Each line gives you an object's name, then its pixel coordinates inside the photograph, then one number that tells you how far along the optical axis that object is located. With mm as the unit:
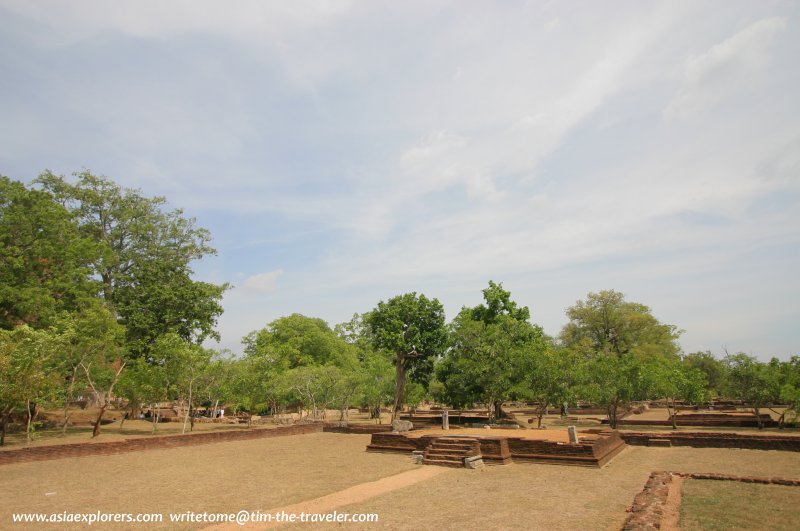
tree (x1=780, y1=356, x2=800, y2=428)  24438
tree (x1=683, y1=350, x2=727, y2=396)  50694
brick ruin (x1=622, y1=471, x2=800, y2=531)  8375
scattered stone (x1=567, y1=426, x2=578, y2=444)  17789
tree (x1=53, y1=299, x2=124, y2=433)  22406
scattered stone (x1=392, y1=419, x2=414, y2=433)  25953
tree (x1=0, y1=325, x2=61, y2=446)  18672
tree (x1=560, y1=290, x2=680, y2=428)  55281
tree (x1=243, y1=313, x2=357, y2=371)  46812
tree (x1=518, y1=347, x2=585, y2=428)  27516
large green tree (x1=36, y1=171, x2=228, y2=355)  33438
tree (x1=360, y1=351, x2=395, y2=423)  38219
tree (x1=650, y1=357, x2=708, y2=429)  28750
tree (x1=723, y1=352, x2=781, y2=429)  27231
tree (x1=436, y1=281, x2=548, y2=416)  28984
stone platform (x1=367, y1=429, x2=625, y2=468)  16141
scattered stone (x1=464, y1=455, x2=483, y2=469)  15968
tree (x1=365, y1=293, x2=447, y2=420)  35312
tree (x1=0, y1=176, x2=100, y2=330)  24625
